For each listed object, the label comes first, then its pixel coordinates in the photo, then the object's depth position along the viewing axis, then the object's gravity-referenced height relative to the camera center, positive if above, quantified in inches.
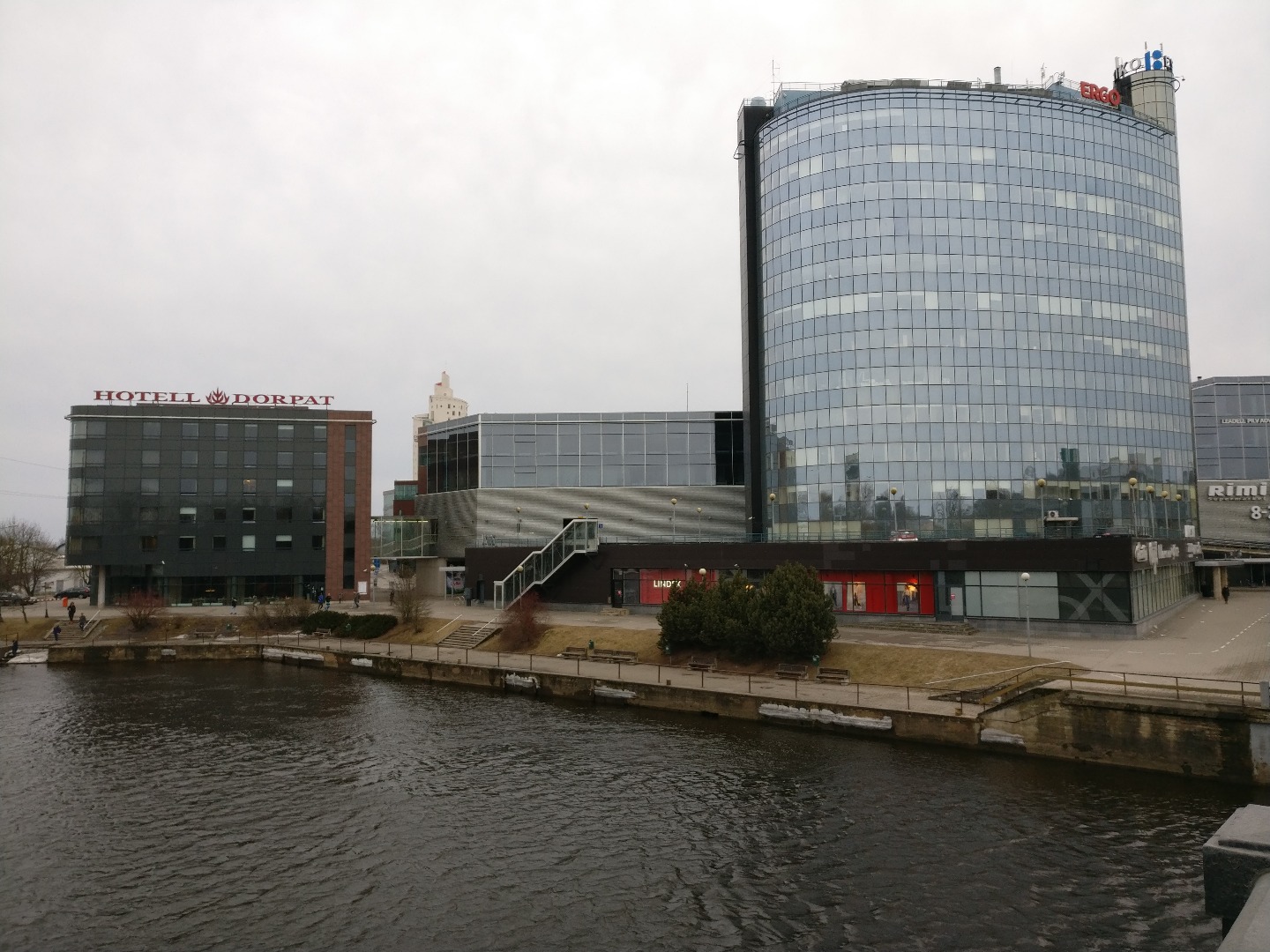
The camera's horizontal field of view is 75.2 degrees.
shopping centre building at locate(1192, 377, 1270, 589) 4175.7 +411.4
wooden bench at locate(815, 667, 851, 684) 1707.7 -284.3
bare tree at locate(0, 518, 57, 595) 3882.9 -52.9
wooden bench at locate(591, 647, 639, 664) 2042.3 -287.1
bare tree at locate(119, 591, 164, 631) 2893.7 -225.9
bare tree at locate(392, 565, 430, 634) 2659.9 -196.1
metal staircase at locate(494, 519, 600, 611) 2849.4 -49.7
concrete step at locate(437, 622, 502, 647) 2425.0 -277.3
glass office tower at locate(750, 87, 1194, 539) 3132.4 +849.7
